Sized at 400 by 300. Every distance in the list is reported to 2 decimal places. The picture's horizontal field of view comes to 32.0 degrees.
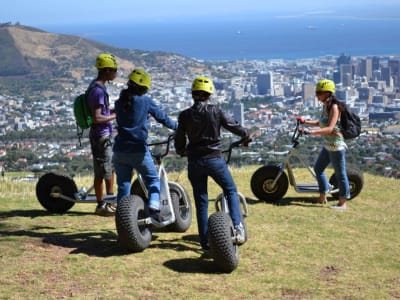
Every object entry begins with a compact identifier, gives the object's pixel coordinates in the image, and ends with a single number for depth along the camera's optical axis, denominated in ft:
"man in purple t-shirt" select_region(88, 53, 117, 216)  28.25
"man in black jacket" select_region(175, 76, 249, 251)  22.91
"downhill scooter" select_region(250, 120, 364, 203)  35.81
